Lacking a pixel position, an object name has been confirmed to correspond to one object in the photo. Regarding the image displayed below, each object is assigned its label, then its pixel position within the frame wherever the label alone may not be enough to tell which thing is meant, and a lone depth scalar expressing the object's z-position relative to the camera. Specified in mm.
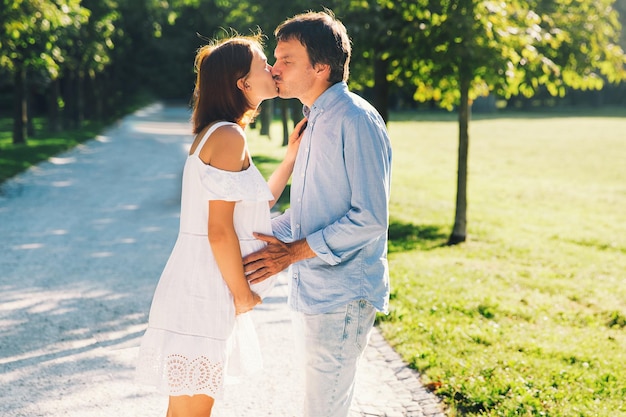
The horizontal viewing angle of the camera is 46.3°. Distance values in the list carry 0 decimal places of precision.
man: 2650
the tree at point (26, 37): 13172
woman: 2711
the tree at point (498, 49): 8781
